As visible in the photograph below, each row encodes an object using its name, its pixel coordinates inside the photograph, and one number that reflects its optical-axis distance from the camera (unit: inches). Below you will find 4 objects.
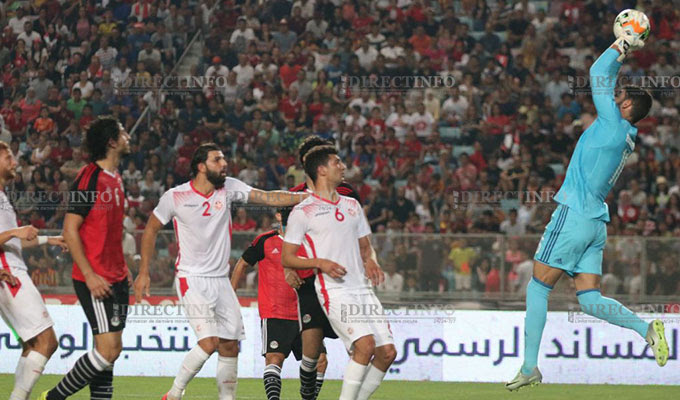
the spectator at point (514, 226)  1328.7
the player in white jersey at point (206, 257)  687.7
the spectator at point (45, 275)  1154.7
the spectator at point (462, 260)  1148.5
